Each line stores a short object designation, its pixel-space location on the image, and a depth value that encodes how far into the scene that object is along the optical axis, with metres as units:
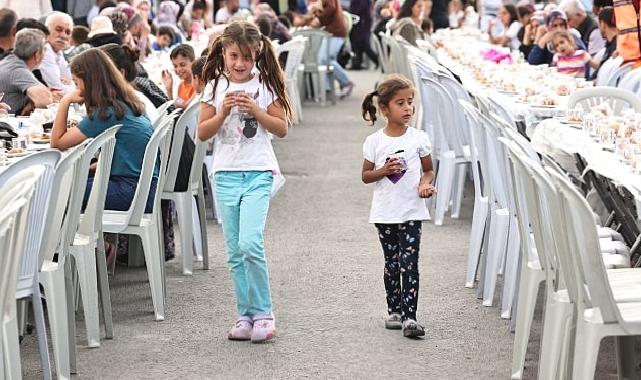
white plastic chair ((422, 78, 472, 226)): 15.90
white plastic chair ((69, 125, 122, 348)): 10.39
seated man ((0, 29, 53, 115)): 15.24
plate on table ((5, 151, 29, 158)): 10.95
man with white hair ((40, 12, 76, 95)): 18.70
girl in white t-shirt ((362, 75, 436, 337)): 10.51
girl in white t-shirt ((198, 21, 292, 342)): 10.38
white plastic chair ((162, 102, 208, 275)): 12.75
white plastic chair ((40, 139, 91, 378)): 9.11
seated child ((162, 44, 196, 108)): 16.51
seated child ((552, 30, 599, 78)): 21.29
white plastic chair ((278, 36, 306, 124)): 27.01
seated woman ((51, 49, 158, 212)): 11.85
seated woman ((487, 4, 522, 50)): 33.63
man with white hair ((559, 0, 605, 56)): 26.19
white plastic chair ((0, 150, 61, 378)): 8.68
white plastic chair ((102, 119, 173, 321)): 11.42
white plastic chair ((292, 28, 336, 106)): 31.90
